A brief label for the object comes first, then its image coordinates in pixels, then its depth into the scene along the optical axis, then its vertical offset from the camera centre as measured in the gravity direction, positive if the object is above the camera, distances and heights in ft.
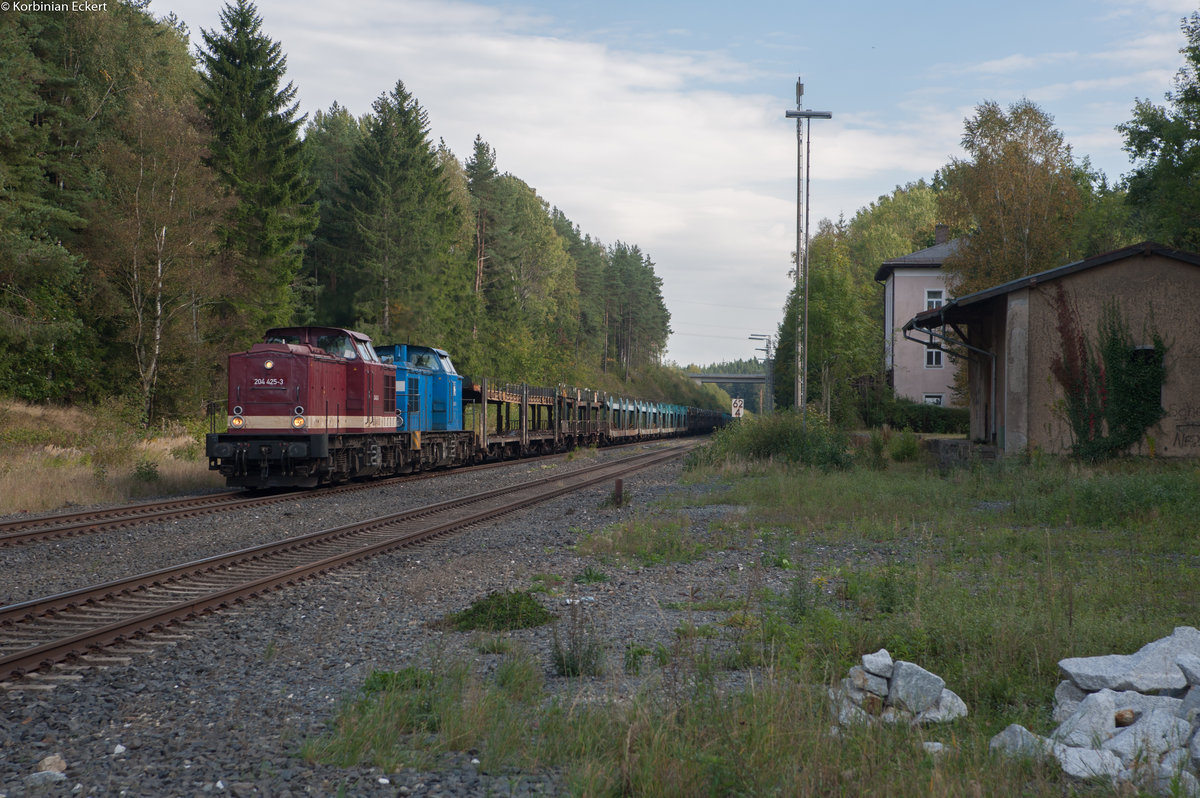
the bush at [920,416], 138.21 -0.93
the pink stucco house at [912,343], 163.63 +13.42
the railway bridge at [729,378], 400.26 +15.03
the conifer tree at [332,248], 156.15 +28.85
